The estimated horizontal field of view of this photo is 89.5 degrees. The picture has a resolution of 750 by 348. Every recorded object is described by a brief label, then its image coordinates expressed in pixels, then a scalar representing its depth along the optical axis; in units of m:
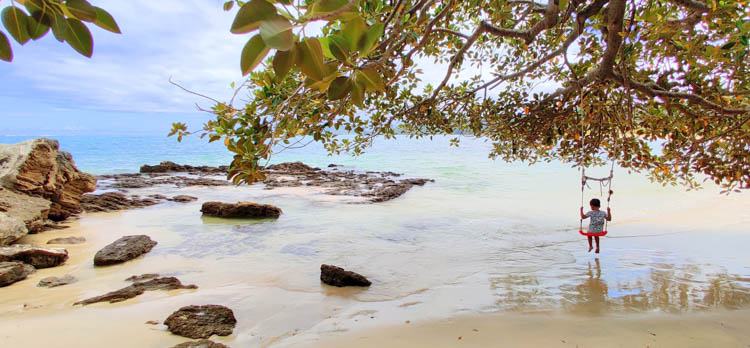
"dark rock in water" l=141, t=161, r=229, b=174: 24.53
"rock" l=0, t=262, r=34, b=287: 5.43
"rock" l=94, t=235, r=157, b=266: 6.50
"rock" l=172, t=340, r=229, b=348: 3.44
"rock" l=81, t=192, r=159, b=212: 11.88
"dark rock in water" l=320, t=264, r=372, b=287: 5.77
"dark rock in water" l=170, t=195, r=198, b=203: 13.91
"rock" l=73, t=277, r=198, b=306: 4.89
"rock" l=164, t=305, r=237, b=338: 3.93
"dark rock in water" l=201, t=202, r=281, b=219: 11.20
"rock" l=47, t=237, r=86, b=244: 7.79
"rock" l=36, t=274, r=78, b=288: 5.48
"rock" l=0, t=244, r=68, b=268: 6.14
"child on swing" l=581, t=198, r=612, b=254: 6.29
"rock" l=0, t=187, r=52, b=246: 7.00
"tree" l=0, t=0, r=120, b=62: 0.83
